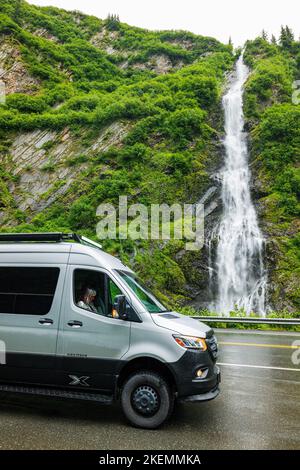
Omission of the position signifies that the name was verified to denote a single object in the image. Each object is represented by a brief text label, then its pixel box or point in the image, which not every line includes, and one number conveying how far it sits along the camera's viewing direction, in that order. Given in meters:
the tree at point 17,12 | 63.16
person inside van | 5.35
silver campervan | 4.90
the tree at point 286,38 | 67.12
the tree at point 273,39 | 85.51
